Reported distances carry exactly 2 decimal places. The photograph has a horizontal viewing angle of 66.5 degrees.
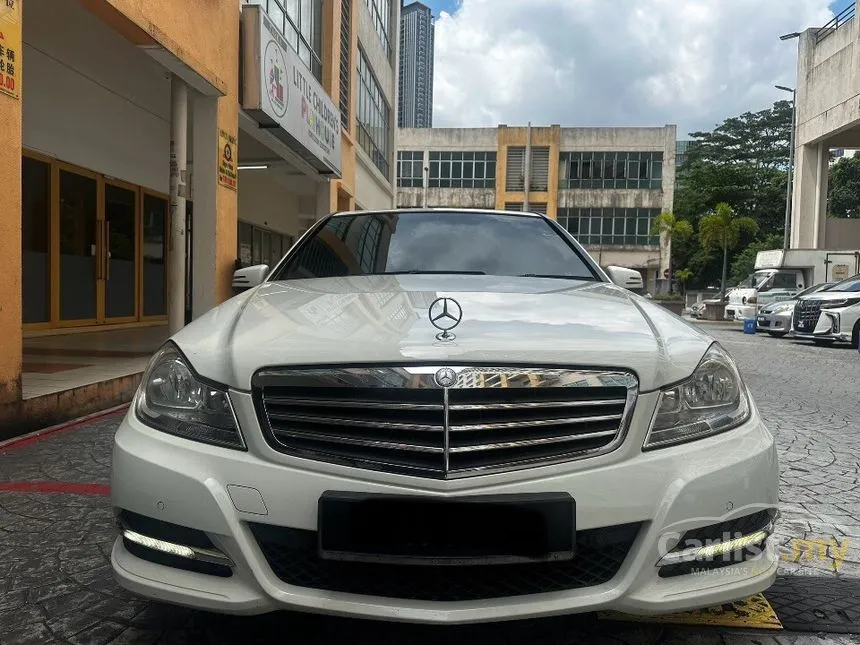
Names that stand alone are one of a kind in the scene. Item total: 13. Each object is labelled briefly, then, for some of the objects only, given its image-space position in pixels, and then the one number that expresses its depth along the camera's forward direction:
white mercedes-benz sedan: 1.59
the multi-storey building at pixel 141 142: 6.04
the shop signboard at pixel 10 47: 4.22
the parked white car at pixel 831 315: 12.95
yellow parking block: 2.09
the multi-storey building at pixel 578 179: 45.66
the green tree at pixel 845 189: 54.44
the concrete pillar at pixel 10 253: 4.22
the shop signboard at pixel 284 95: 8.53
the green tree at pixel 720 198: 53.28
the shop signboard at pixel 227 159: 8.25
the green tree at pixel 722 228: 35.62
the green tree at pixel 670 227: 38.88
